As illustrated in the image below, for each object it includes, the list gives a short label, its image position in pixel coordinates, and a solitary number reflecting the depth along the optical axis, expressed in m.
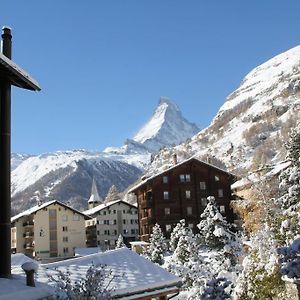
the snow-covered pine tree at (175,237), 48.02
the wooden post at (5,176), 9.93
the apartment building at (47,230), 74.56
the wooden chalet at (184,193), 65.25
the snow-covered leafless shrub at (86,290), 9.53
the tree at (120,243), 62.97
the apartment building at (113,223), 90.69
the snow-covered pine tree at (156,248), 42.84
